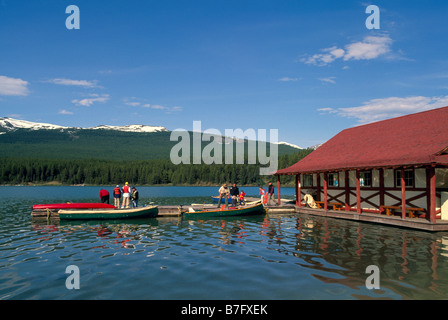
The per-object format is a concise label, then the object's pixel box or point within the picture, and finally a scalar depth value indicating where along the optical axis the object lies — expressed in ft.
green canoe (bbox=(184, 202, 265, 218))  82.19
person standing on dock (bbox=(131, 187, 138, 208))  92.68
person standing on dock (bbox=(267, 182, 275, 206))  104.59
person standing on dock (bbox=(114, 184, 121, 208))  91.49
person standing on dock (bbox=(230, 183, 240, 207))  90.22
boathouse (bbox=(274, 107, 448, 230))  61.67
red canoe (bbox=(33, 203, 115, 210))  86.90
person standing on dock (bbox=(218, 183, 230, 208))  84.57
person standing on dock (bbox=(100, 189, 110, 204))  96.26
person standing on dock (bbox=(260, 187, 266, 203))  102.52
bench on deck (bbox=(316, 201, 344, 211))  85.15
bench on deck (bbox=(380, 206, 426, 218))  63.57
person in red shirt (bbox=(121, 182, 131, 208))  91.66
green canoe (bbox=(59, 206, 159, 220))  81.66
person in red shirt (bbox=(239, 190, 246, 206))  105.87
